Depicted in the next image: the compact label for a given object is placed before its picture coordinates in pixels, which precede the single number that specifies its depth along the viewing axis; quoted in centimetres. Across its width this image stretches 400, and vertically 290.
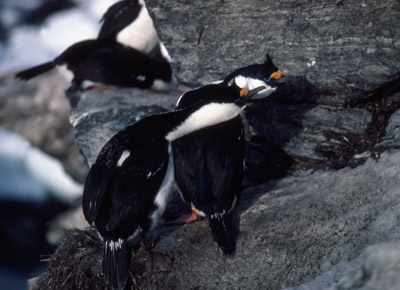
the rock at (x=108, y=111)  1176
